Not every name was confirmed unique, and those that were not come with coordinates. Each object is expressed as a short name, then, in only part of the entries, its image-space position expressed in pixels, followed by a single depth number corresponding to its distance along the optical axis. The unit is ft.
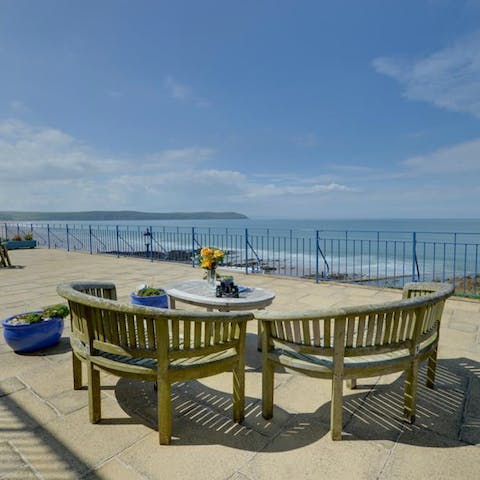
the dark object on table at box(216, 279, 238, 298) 10.77
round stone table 10.11
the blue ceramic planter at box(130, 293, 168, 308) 12.28
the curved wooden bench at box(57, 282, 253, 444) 5.91
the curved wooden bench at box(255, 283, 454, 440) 6.08
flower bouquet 11.87
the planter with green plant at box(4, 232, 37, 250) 46.78
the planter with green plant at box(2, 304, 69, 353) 10.12
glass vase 12.19
